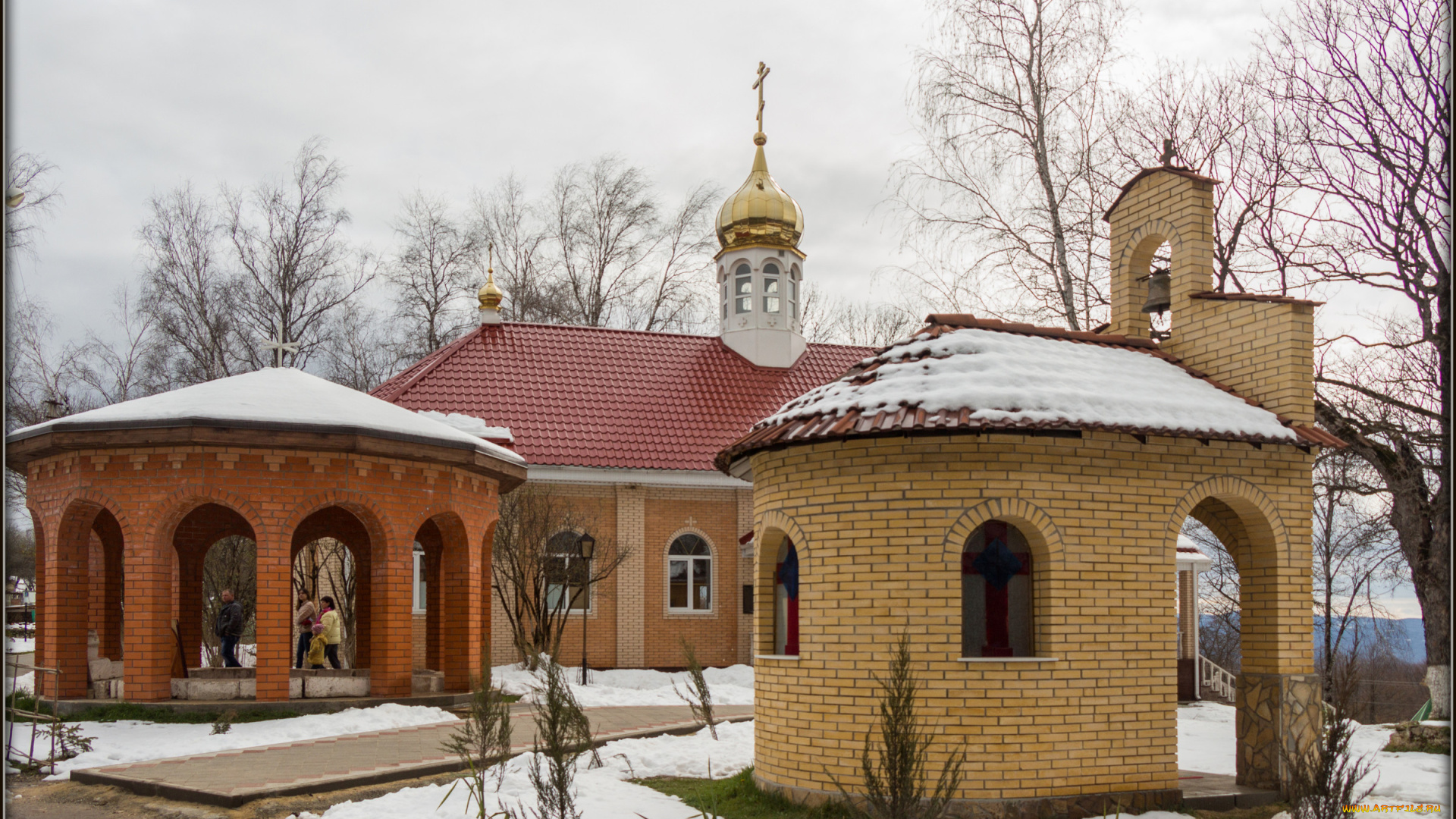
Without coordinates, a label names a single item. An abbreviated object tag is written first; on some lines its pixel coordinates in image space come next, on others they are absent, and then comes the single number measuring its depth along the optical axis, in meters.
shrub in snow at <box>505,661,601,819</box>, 6.66
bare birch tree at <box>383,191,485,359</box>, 34.09
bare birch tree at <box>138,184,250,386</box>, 29.61
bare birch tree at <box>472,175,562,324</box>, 34.84
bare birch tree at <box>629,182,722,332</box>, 35.72
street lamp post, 17.72
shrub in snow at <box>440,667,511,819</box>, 7.77
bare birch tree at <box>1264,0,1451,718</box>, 14.35
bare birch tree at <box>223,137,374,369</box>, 29.91
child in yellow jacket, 15.08
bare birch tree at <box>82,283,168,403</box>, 30.06
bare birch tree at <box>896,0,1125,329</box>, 18.98
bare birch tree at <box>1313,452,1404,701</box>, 16.31
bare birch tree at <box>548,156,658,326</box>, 35.38
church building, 21.06
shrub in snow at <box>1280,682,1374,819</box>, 6.39
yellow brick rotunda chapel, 7.86
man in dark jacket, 15.44
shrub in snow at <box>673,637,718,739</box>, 10.95
